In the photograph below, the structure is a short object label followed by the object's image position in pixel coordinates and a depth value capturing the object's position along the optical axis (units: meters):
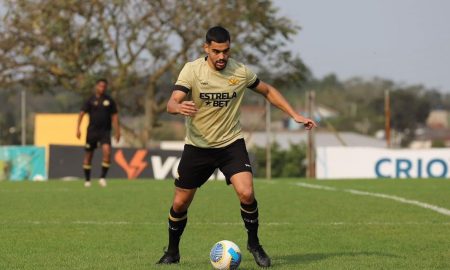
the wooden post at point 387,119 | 47.57
